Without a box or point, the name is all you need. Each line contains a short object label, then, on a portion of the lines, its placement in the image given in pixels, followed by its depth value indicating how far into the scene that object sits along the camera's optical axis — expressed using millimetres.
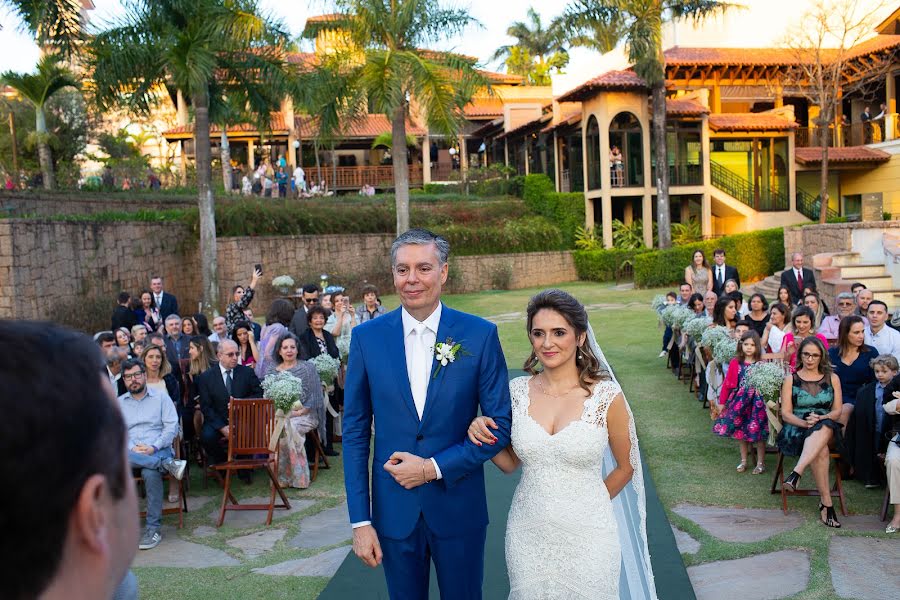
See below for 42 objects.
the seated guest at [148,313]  13698
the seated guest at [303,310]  10938
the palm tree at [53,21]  16297
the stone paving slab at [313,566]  6070
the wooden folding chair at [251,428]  7783
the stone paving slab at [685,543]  6191
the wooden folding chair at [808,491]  6820
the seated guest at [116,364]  8547
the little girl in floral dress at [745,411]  8094
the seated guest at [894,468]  6328
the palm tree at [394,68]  21516
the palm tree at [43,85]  25500
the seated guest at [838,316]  10141
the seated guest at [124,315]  13095
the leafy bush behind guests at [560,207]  33062
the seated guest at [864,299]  10125
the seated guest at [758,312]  10789
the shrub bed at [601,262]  30234
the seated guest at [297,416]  8367
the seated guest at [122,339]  10359
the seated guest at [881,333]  8734
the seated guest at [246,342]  10281
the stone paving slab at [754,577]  5426
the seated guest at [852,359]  7941
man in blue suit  3354
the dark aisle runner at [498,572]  5328
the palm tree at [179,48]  18734
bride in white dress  3740
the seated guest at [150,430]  7156
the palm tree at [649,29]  27359
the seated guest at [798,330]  9152
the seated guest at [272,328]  9453
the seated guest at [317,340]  10164
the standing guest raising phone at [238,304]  12500
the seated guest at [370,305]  12291
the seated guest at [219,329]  10852
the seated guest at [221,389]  8430
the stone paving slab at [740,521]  6527
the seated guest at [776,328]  10000
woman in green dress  7016
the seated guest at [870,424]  7121
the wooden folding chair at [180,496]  7301
